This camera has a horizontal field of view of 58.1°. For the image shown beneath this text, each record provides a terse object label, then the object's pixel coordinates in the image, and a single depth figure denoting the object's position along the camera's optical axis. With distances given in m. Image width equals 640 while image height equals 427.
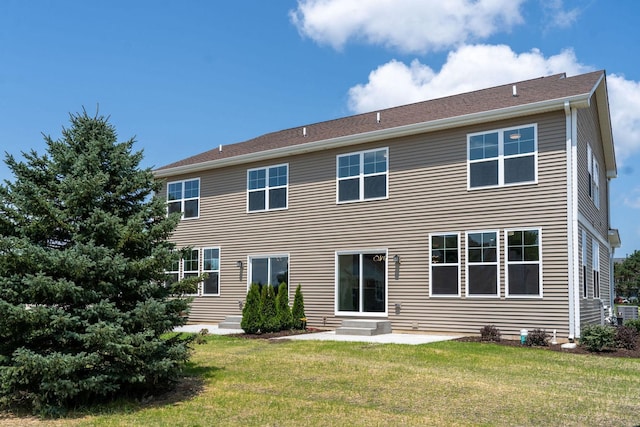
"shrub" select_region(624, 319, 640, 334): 15.64
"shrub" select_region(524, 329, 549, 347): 12.11
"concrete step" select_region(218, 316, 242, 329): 16.61
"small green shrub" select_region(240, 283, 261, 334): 14.84
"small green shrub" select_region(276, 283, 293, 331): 15.24
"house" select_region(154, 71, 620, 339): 12.80
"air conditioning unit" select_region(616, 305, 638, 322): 19.19
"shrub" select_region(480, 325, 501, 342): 12.66
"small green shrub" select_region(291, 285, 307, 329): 15.63
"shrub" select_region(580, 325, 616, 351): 11.36
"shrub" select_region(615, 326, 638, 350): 11.92
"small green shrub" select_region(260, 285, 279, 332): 14.95
